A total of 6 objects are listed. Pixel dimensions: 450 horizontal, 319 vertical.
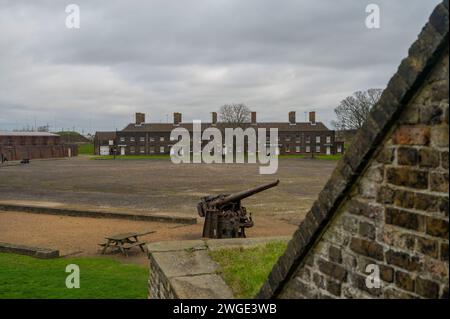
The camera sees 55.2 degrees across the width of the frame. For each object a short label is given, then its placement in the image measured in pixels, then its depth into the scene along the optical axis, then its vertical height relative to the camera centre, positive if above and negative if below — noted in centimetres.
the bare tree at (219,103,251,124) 8700 +717
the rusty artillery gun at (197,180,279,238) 1210 -194
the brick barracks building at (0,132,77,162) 7081 +83
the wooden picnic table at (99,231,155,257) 1155 -257
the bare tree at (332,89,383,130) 6027 +582
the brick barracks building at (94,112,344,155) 8769 +251
